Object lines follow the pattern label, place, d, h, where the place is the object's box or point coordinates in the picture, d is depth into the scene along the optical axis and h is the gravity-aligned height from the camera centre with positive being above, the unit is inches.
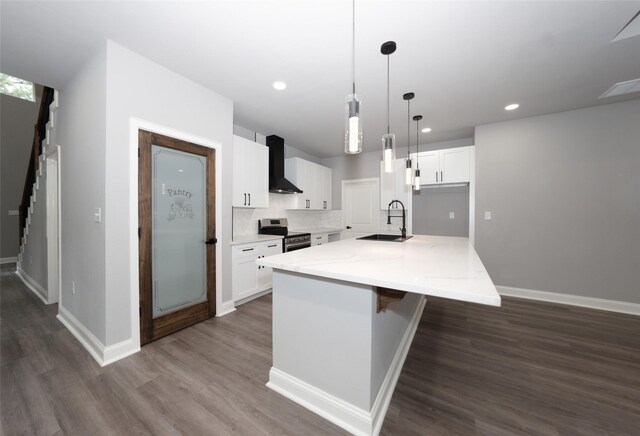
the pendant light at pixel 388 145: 77.5 +24.0
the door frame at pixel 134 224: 82.3 -2.7
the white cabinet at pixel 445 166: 154.6 +34.5
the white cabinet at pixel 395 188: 173.8 +22.2
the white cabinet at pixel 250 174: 132.5 +25.8
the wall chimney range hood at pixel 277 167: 162.7 +35.3
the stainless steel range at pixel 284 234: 156.6 -11.7
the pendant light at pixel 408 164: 108.3 +24.2
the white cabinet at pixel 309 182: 183.0 +29.2
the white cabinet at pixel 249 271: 122.1 -30.0
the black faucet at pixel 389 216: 185.8 +0.6
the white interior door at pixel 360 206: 205.6 +9.7
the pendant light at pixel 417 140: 120.0 +57.8
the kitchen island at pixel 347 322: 50.2 -26.7
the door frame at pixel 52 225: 121.6 -4.6
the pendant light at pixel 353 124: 58.2 +23.3
